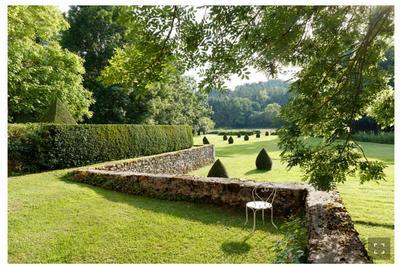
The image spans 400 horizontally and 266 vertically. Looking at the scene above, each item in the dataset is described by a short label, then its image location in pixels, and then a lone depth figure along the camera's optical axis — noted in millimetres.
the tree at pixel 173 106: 27650
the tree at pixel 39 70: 14938
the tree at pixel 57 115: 13405
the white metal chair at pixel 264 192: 7487
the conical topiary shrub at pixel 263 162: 17375
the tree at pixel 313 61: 3660
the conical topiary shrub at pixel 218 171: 13000
